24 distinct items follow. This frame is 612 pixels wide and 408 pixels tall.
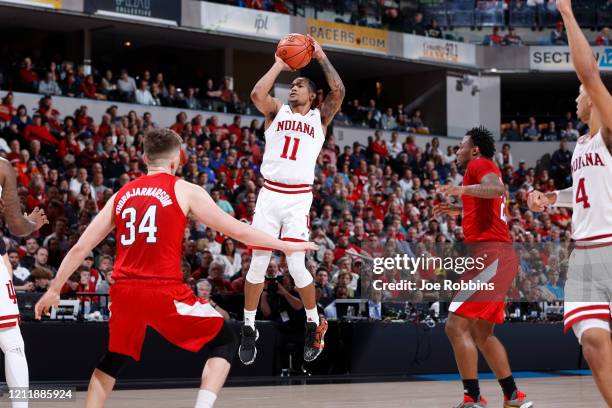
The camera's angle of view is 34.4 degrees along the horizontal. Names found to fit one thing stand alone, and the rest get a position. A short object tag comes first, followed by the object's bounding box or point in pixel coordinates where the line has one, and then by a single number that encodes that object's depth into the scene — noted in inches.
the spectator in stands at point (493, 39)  1280.8
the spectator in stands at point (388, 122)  1136.2
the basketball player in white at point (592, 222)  245.4
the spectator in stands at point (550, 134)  1275.8
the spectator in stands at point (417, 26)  1208.2
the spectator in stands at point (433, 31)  1229.1
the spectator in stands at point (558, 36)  1283.2
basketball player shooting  387.9
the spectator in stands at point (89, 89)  879.1
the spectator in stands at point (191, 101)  960.9
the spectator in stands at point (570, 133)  1232.8
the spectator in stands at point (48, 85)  864.3
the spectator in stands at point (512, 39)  1279.5
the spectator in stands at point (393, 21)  1190.3
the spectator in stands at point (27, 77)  859.4
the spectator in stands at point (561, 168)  1149.7
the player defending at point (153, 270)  248.8
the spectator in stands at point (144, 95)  914.1
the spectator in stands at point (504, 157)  1113.9
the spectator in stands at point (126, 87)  906.1
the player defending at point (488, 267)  353.7
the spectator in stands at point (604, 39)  1252.5
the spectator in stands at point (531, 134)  1279.5
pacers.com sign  1101.7
